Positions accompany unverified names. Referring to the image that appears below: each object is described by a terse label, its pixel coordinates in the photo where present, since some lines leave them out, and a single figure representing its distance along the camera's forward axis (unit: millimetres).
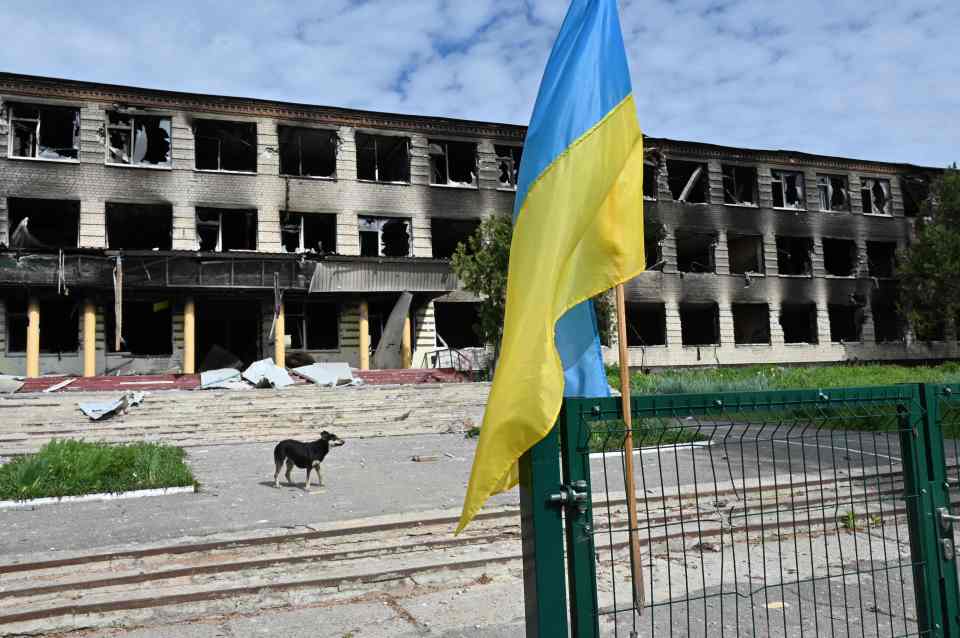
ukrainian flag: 2424
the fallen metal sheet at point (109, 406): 14664
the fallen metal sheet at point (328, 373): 20450
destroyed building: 23469
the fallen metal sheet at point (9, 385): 17672
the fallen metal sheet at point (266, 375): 19547
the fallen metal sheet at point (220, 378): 19252
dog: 9453
